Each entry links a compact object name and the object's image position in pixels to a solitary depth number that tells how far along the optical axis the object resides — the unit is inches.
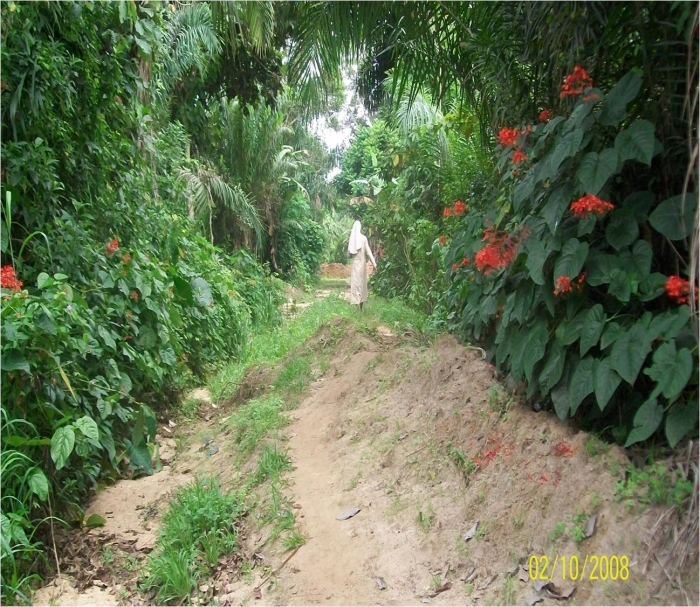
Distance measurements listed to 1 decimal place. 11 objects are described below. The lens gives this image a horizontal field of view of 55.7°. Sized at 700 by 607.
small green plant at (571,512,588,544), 110.0
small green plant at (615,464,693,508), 101.4
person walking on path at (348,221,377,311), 401.1
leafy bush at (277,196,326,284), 753.6
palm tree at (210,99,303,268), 553.9
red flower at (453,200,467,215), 192.7
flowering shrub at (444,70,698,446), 109.3
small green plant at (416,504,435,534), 138.4
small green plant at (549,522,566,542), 113.8
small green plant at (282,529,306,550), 147.4
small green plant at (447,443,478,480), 145.9
